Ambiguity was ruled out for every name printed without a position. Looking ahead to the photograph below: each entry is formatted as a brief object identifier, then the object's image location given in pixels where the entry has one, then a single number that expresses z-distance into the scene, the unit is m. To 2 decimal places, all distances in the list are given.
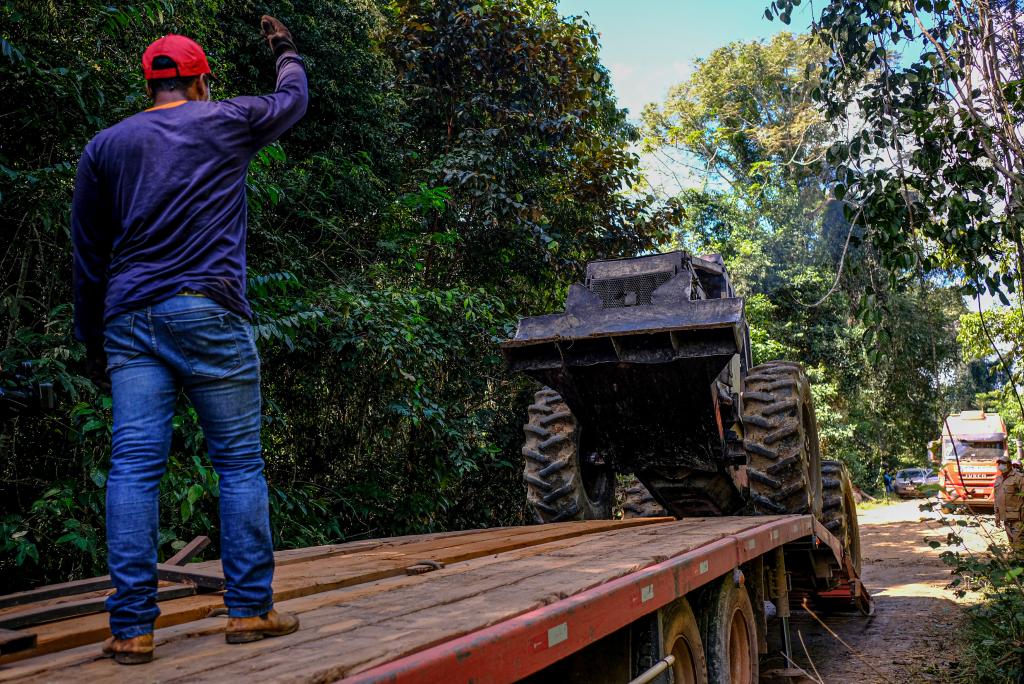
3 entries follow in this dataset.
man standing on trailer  2.46
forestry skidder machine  6.57
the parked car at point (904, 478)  35.79
